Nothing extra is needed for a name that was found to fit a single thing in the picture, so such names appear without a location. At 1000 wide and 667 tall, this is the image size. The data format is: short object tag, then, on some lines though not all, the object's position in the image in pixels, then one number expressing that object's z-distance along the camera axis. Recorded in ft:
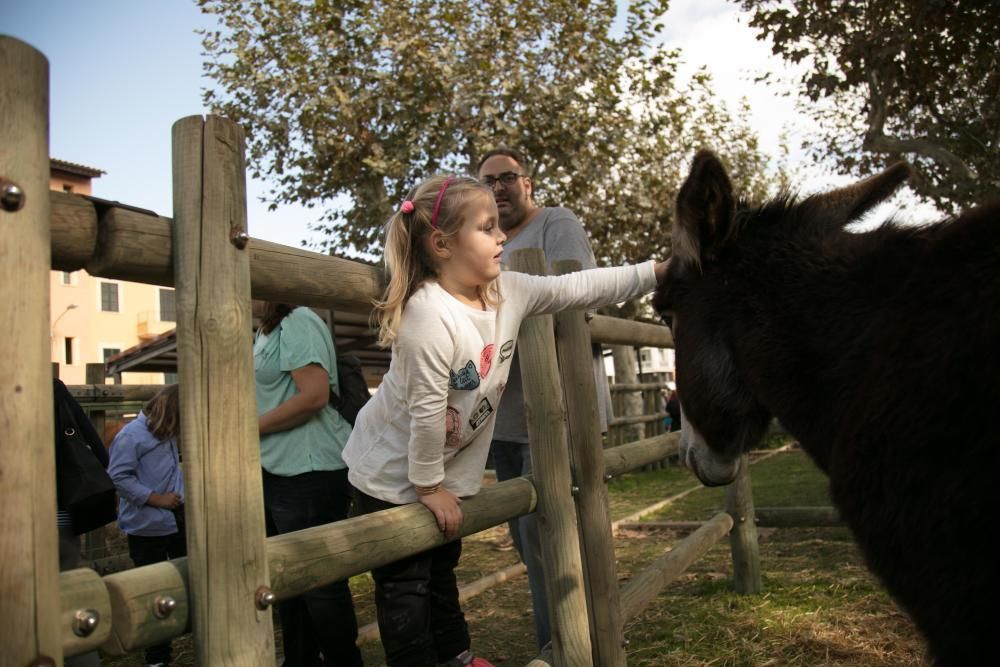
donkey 4.95
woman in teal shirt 11.23
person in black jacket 9.26
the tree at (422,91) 43.14
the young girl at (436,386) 7.23
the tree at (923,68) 25.05
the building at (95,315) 124.26
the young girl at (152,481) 16.58
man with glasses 10.98
